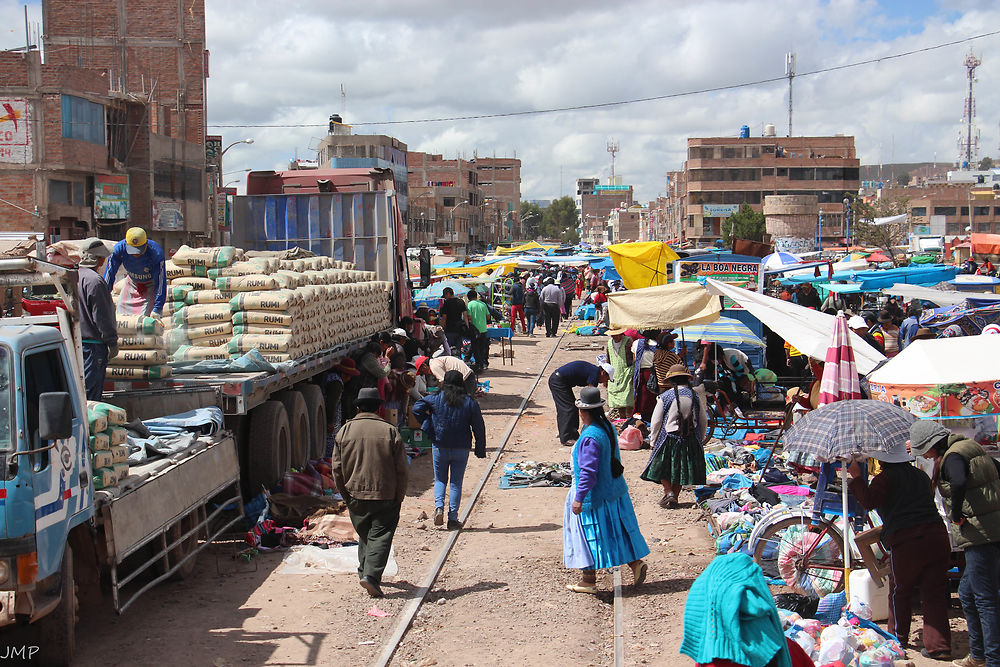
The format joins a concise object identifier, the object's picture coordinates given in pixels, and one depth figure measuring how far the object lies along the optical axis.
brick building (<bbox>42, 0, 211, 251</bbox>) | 50.53
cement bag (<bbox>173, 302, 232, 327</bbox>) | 10.50
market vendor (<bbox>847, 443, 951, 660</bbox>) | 6.25
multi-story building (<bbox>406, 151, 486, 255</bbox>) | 101.45
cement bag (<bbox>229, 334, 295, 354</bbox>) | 10.38
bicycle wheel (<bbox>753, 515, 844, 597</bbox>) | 7.38
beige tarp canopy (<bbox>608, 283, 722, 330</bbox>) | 13.50
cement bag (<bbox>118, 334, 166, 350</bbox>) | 9.01
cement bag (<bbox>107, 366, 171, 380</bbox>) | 8.98
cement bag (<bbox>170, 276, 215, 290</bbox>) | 10.78
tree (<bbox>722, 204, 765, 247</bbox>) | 94.86
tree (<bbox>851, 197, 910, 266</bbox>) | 88.50
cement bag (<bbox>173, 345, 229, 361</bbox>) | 10.32
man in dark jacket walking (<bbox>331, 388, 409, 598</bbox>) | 7.57
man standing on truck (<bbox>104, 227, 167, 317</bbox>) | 9.77
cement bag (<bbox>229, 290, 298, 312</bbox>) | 10.42
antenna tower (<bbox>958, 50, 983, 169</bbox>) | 134.12
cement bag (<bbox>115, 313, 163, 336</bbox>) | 8.92
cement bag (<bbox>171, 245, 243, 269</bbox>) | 10.90
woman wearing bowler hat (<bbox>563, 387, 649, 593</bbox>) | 7.50
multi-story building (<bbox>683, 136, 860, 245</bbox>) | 111.19
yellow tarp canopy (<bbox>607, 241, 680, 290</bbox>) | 19.05
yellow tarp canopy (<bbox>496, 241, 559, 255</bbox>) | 52.45
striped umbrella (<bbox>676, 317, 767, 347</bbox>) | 14.00
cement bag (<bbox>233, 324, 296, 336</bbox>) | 10.52
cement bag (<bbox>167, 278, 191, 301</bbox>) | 10.72
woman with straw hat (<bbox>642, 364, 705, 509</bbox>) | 10.39
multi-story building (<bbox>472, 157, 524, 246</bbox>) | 171.95
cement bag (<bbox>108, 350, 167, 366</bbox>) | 9.00
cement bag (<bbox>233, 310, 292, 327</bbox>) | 10.48
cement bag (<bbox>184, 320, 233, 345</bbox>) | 10.48
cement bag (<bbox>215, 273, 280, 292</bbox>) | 10.53
